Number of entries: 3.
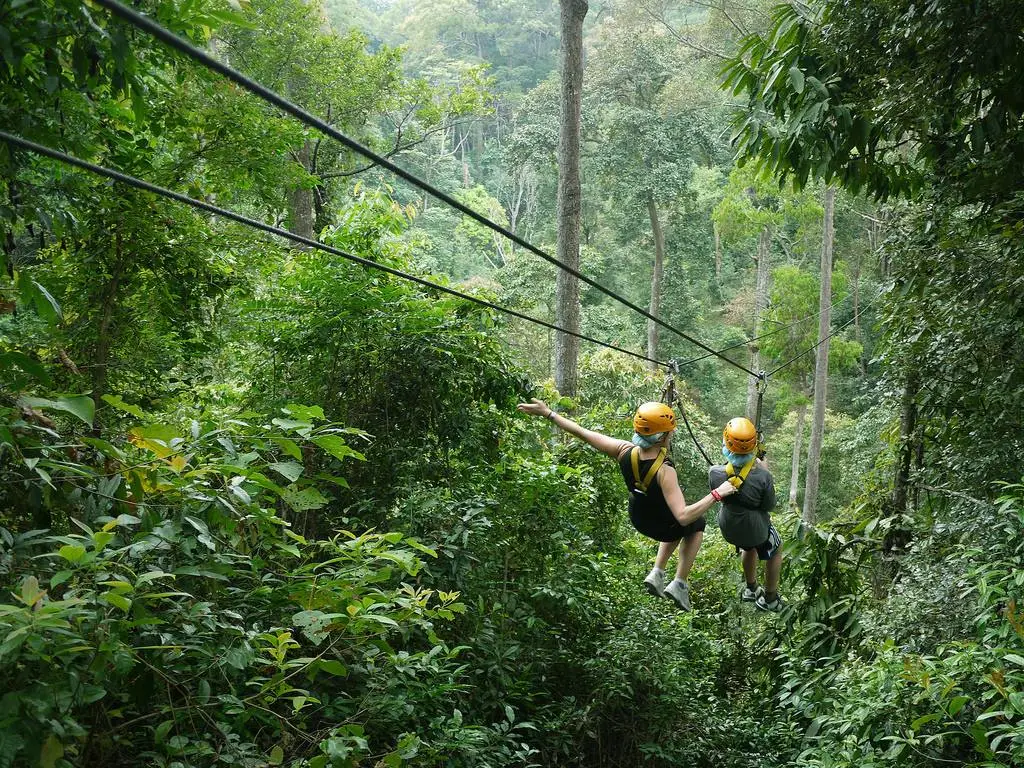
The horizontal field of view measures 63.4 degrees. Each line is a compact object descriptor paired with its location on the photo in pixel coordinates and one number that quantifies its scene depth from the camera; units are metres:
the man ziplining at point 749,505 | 5.07
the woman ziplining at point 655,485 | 4.86
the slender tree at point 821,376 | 16.78
